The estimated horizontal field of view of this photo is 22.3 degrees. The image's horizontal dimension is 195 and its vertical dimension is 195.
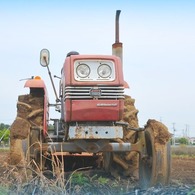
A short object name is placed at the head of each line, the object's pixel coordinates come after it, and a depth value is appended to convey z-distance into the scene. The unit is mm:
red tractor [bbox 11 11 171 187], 6488
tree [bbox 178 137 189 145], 59819
